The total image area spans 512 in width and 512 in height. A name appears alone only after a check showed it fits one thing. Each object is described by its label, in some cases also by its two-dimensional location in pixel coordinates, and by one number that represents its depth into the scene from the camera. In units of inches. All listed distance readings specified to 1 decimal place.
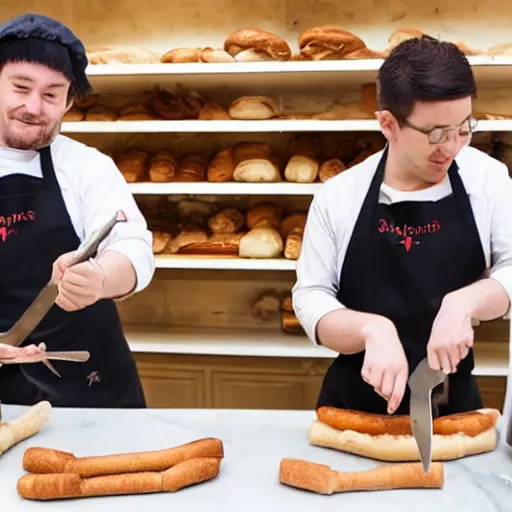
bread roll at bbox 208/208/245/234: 101.0
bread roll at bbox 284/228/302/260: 94.6
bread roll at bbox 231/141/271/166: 98.3
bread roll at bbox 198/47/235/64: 90.5
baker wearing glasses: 48.7
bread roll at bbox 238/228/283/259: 95.1
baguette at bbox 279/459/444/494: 41.7
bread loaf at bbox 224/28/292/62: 90.7
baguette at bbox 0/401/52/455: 47.8
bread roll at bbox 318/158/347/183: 94.2
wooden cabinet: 108.9
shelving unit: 92.6
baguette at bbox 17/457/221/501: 41.2
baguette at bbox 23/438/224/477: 42.9
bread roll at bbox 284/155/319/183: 93.8
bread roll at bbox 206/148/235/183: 96.8
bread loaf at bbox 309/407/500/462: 45.4
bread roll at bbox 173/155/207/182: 98.1
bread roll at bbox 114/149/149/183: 97.9
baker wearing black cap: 58.4
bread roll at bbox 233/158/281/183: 94.3
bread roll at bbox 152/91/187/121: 97.2
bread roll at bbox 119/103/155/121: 96.7
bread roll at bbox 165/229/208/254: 99.4
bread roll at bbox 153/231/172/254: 99.0
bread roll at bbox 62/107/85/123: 97.7
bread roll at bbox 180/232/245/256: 98.7
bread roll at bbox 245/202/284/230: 99.6
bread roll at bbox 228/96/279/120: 93.8
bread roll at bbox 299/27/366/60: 89.1
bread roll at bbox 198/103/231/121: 95.3
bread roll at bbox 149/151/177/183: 97.7
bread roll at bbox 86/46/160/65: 94.0
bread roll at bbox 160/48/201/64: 92.0
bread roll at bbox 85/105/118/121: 97.3
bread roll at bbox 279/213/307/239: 99.9
